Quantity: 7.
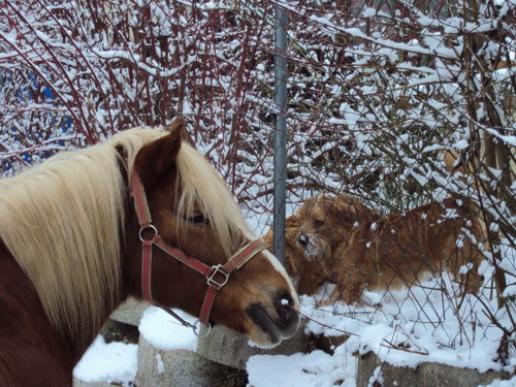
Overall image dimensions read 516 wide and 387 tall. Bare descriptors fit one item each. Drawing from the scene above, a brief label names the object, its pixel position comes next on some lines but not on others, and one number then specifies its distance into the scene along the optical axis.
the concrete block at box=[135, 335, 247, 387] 4.52
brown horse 2.52
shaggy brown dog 3.79
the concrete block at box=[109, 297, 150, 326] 5.63
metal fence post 4.31
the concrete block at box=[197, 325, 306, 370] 4.33
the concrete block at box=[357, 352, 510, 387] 3.42
